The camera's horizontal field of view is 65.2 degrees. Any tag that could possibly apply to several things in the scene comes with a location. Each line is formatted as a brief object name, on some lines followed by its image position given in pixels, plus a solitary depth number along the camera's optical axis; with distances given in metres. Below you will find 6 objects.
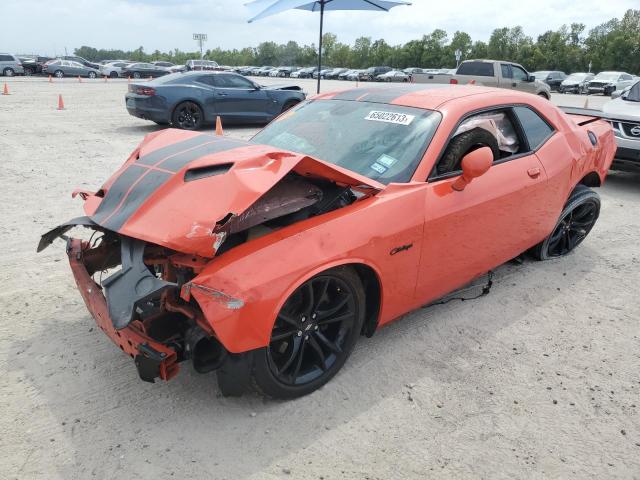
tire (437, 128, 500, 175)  3.18
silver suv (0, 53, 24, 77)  32.75
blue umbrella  11.99
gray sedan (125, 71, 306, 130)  10.77
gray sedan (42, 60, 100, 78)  35.56
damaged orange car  2.34
